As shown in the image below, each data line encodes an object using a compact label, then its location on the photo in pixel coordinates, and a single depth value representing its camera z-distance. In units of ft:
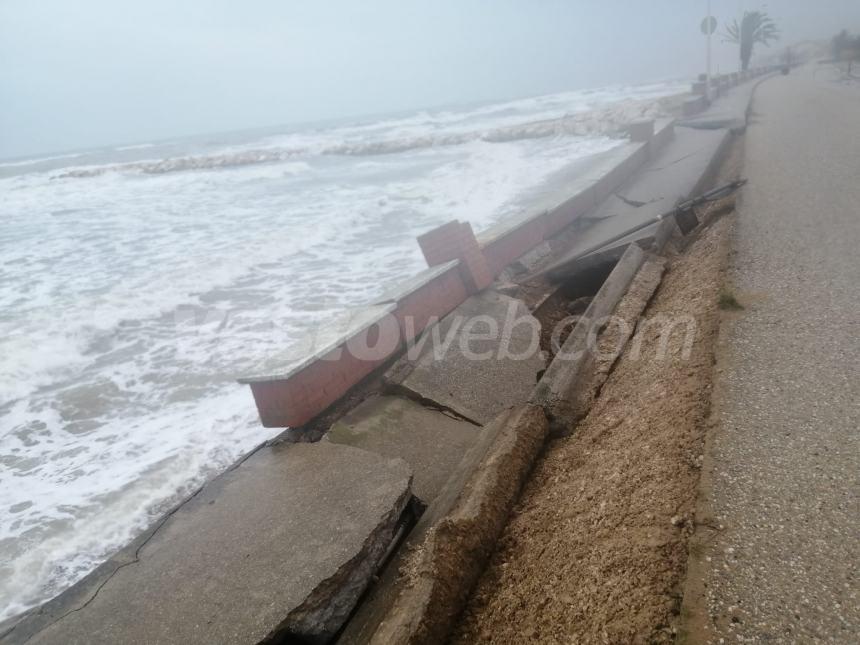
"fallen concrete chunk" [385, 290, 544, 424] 12.16
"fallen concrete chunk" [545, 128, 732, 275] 19.41
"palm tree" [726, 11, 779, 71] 125.49
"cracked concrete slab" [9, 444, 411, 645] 6.76
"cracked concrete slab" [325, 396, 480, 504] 10.16
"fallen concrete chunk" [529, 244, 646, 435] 9.78
